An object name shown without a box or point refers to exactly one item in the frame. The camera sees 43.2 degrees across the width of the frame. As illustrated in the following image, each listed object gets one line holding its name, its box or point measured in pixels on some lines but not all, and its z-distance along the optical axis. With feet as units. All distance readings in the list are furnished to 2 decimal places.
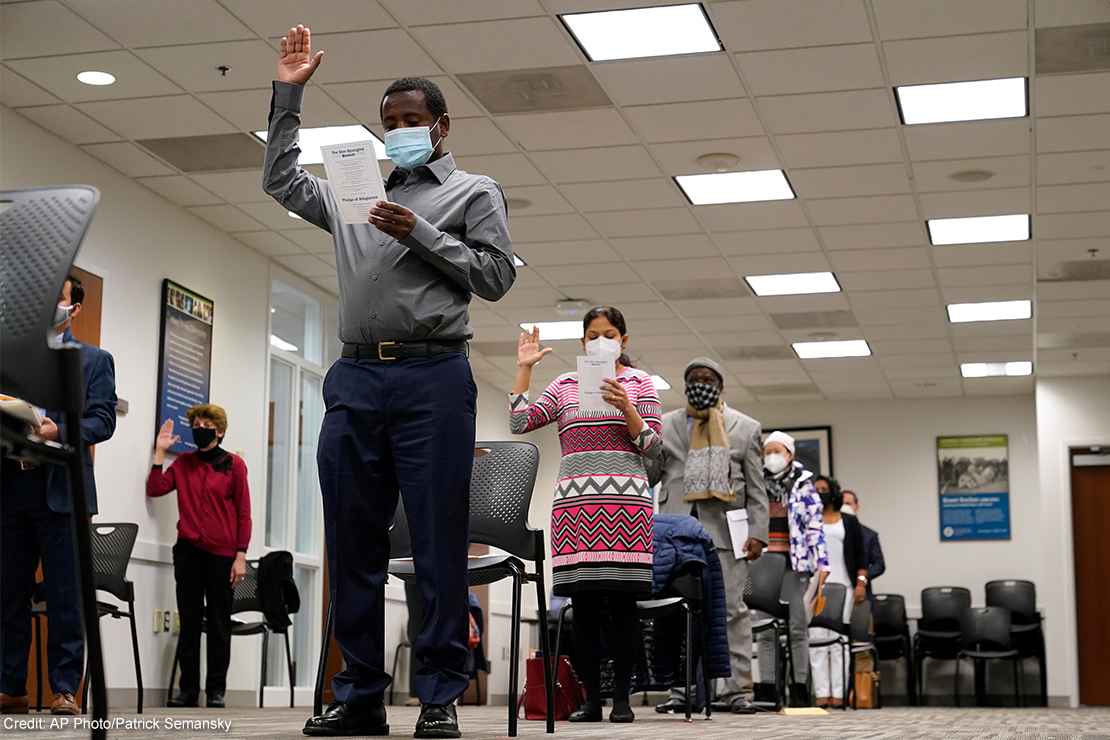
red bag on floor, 17.17
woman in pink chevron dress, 15.02
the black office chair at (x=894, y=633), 44.65
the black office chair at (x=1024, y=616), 44.80
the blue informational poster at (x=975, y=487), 50.01
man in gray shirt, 9.61
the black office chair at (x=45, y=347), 5.62
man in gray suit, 19.36
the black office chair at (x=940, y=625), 44.93
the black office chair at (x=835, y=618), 29.37
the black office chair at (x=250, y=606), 27.17
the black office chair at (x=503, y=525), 11.59
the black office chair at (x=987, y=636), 43.21
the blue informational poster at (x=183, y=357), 28.55
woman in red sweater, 25.85
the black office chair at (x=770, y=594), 23.77
